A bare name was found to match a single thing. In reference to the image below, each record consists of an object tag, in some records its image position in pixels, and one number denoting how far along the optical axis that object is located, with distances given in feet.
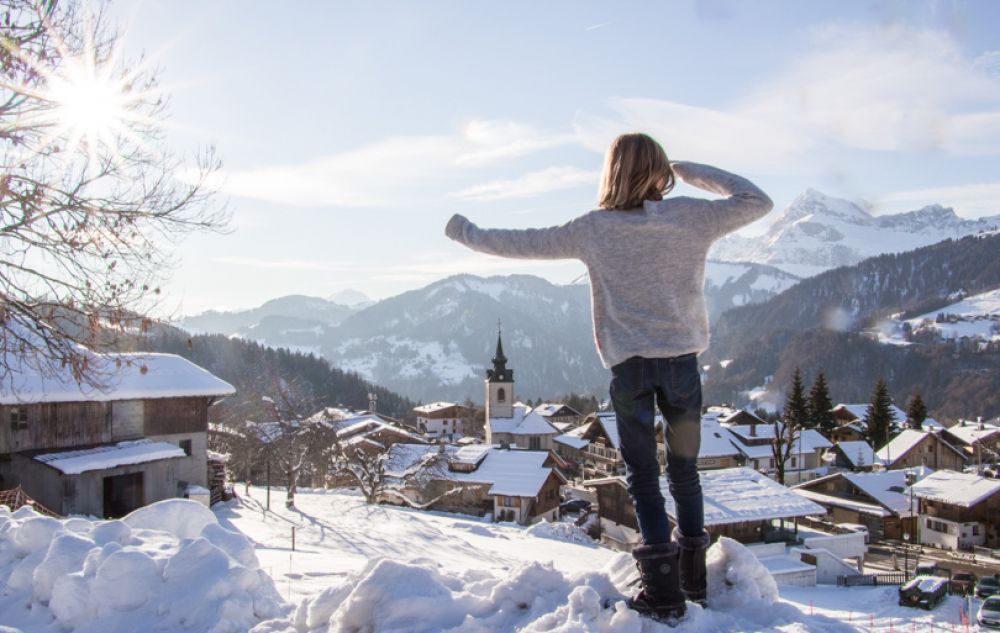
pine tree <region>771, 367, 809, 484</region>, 192.10
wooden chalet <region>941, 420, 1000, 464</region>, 227.08
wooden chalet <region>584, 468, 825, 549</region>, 84.43
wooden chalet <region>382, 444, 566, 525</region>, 130.31
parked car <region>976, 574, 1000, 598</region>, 82.02
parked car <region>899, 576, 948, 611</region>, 61.46
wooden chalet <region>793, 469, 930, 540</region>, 132.87
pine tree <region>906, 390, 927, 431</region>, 244.42
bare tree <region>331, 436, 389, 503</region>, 114.73
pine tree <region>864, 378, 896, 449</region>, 223.71
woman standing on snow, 11.76
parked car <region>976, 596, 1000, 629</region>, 56.08
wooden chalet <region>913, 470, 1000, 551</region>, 121.19
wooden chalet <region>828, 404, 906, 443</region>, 248.73
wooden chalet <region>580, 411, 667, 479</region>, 185.06
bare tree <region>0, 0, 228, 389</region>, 24.03
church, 232.94
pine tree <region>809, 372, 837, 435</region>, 215.10
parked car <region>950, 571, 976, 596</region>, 82.05
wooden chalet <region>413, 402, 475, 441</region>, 315.58
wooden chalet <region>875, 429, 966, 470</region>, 189.57
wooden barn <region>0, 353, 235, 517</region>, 69.05
